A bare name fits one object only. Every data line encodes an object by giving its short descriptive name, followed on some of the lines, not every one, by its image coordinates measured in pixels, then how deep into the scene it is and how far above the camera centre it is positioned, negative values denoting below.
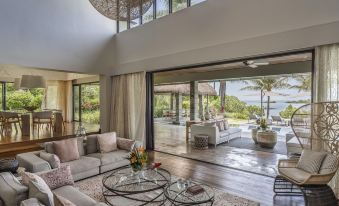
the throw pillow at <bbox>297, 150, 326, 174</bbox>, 3.18 -0.90
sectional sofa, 2.32 -1.09
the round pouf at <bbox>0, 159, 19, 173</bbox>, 3.44 -1.02
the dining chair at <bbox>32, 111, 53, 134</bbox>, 7.48 -0.51
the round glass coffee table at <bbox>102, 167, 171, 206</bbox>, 3.10 -1.28
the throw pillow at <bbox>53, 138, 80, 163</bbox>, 4.12 -0.93
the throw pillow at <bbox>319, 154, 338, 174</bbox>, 2.95 -0.88
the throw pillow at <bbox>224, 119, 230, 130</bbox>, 8.13 -0.87
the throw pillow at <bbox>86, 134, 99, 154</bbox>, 4.87 -0.96
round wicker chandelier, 3.52 +1.60
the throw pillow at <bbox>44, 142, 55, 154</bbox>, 4.11 -0.87
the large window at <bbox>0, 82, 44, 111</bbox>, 9.89 +0.27
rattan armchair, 2.91 -1.06
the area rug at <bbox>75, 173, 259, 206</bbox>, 3.22 -1.50
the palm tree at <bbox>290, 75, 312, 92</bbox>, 8.28 +0.75
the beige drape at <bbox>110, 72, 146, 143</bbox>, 6.64 -0.11
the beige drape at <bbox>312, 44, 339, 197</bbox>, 3.44 +0.40
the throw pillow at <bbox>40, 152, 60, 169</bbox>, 3.69 -1.00
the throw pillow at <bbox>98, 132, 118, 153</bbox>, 4.87 -0.92
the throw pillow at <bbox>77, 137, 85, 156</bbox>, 4.67 -0.95
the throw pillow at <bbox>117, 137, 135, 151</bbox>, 5.07 -0.99
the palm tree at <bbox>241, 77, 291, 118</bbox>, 9.56 +0.83
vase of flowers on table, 3.36 -0.90
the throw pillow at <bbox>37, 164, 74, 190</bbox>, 2.83 -1.01
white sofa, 7.00 -1.04
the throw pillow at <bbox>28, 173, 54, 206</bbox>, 2.05 -0.90
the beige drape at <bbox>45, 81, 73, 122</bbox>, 11.75 +0.31
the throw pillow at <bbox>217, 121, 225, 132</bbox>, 7.72 -0.85
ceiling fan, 6.20 +1.17
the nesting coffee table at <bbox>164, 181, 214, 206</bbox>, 2.69 -1.25
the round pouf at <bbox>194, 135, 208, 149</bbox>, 6.77 -1.26
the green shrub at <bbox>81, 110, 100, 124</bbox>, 10.31 -0.71
